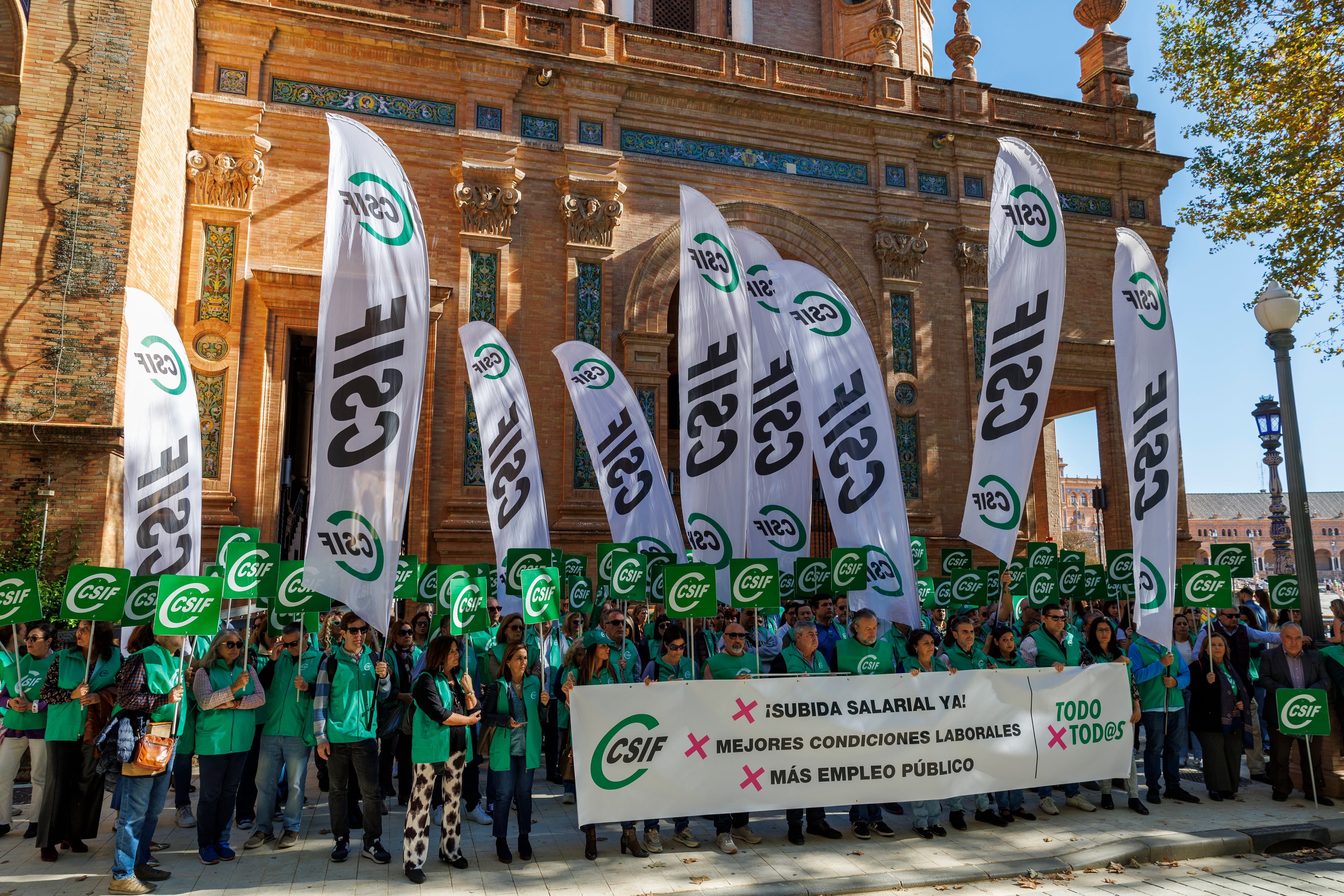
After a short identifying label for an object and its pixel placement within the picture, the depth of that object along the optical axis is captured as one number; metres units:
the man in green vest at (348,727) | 7.20
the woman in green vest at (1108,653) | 8.78
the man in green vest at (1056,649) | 8.72
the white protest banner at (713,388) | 9.62
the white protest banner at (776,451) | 10.74
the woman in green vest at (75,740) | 7.38
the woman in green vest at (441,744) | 6.91
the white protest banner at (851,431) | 10.02
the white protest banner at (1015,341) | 8.91
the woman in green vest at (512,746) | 7.32
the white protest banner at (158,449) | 8.67
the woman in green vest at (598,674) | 7.47
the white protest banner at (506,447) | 12.02
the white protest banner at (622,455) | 12.07
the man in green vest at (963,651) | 8.78
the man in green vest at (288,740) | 7.64
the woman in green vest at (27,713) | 8.02
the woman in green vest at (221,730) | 7.21
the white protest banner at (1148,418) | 8.90
